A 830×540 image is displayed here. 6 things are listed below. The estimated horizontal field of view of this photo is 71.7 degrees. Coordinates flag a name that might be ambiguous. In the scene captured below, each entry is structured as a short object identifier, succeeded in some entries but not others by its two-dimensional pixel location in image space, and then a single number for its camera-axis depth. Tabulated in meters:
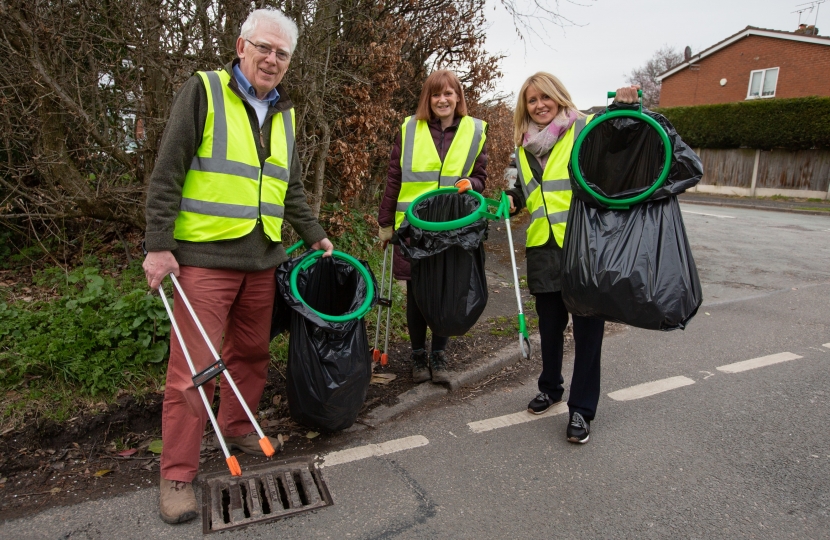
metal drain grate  2.33
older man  2.31
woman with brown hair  3.38
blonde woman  2.93
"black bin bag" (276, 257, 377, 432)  2.66
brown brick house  21.09
